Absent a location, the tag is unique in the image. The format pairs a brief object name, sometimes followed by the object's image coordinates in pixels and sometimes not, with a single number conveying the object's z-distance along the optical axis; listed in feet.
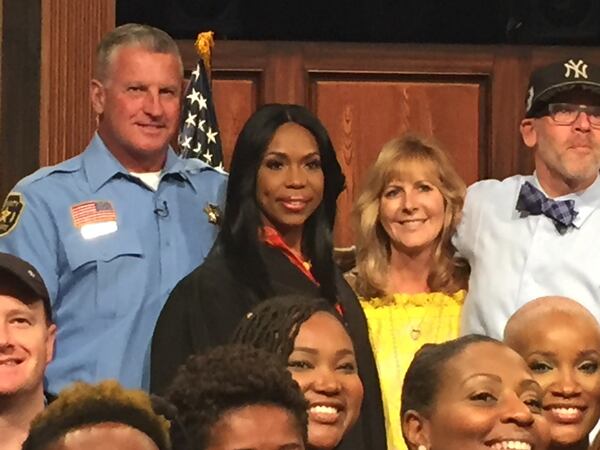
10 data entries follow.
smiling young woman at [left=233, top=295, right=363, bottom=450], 10.12
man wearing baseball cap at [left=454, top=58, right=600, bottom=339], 12.98
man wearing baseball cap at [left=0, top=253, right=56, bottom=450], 10.53
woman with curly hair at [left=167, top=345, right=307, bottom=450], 8.58
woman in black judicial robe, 11.94
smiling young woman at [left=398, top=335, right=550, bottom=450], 10.02
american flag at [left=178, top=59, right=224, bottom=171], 16.01
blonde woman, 13.24
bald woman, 11.16
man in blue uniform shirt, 12.47
